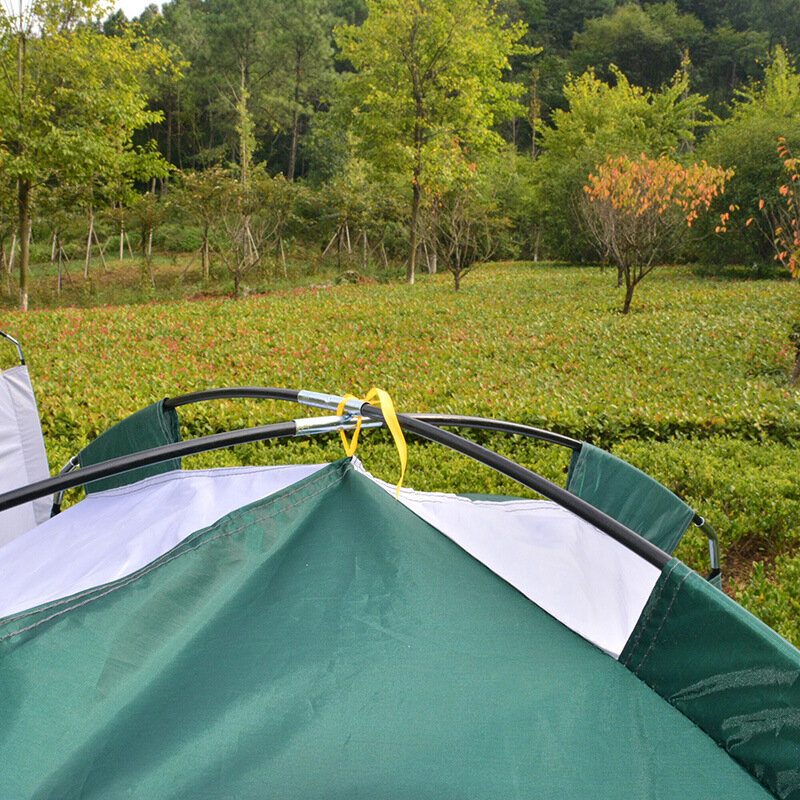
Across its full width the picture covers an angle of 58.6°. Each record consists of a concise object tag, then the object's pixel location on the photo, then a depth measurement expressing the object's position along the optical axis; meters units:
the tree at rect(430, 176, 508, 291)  15.48
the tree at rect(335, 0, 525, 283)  16.58
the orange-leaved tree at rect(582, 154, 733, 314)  10.99
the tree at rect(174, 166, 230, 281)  16.11
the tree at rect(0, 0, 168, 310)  11.42
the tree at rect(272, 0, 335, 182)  31.75
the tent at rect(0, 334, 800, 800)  0.97
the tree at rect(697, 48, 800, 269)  16.70
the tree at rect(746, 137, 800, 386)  6.75
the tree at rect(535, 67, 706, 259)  21.97
